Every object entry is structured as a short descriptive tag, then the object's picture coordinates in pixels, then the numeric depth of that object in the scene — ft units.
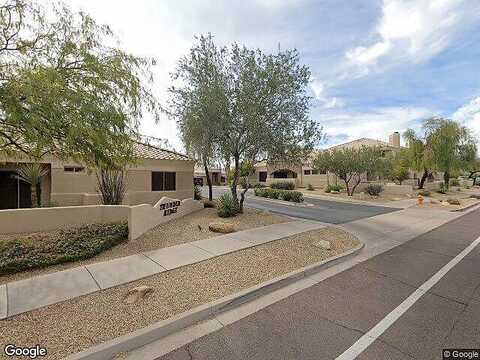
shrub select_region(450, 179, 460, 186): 138.00
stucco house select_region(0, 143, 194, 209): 40.52
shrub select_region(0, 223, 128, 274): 19.71
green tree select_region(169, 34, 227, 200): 33.91
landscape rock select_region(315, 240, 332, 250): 24.54
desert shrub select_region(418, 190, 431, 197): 89.01
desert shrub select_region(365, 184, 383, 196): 79.99
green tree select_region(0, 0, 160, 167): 15.37
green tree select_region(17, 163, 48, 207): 35.82
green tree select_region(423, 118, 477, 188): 92.02
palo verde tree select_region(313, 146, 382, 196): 76.54
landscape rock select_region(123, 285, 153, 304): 14.51
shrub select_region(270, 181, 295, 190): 105.29
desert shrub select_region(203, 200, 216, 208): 44.71
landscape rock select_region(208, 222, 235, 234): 29.45
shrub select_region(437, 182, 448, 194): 98.12
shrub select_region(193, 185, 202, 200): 59.96
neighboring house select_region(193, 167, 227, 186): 165.37
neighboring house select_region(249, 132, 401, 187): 117.92
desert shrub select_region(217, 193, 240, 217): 37.45
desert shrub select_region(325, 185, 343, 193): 94.07
